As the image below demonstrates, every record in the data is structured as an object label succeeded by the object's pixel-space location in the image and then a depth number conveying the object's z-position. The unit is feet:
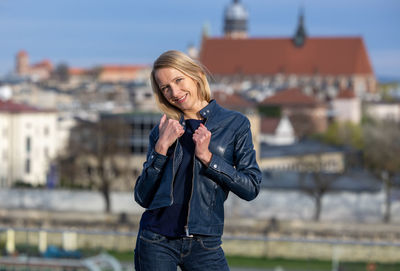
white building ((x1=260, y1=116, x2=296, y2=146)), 252.01
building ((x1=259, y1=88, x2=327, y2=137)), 312.91
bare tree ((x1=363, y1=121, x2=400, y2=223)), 147.29
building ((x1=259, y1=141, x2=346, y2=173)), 164.72
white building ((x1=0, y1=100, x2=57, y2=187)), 161.48
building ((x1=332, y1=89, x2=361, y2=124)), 353.51
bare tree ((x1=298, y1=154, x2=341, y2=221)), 135.95
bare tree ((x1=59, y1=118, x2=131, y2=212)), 147.74
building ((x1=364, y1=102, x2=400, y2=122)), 382.22
